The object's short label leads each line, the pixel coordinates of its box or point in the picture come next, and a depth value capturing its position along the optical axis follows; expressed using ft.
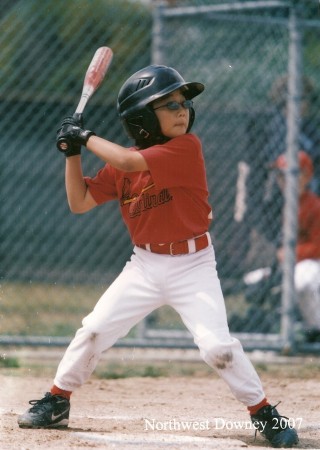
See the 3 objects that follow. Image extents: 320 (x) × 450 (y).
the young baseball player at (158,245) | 24.20
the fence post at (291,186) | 38.60
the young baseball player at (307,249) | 40.09
